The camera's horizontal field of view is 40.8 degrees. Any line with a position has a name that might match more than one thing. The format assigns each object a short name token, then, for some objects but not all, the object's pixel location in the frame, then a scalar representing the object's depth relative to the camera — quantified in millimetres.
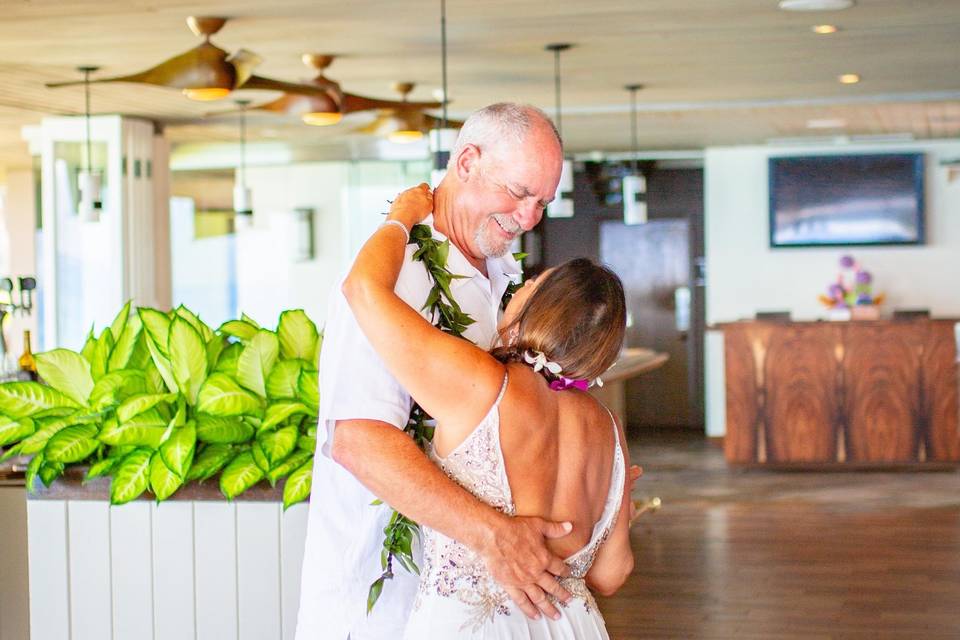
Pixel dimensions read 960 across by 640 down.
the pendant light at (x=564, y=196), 8717
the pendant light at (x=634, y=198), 10047
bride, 1788
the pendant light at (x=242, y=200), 10891
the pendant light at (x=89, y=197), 9062
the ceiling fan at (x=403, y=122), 7270
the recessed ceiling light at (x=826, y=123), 10398
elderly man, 1833
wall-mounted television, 11586
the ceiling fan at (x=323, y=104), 6512
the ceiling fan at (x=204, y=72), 5668
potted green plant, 2809
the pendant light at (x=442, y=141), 6328
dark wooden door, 13320
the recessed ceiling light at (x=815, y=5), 6145
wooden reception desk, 9938
